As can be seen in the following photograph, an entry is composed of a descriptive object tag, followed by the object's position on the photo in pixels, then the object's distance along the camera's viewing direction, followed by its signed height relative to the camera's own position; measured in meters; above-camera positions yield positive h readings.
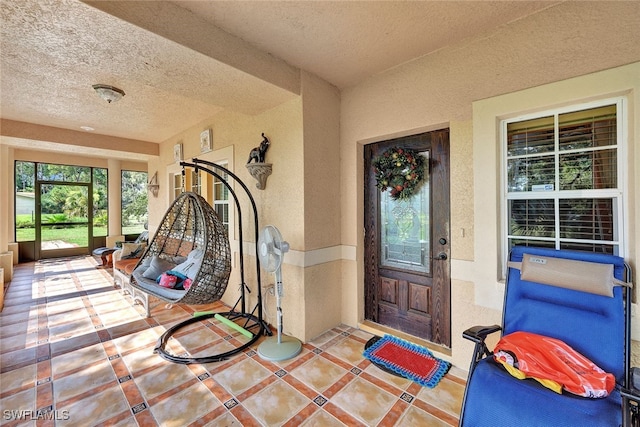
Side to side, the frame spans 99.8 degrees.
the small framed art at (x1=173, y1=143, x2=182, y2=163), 4.96 +1.18
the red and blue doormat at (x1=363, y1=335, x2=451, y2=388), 2.23 -1.36
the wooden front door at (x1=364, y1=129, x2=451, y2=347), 2.60 -0.39
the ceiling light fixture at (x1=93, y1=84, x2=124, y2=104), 2.96 +1.39
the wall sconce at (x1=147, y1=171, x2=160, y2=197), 5.87 +0.66
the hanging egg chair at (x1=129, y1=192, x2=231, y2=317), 2.81 -0.53
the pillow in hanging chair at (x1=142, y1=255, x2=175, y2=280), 3.52 -0.71
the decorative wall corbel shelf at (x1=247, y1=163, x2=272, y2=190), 3.09 +0.49
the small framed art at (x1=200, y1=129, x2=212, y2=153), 4.16 +1.16
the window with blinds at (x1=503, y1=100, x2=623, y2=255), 1.80 +0.22
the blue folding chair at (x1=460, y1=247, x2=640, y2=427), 1.23 -0.78
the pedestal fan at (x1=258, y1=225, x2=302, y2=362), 2.57 -0.49
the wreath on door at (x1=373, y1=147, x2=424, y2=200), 2.68 +0.42
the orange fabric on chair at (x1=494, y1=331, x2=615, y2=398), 1.32 -0.83
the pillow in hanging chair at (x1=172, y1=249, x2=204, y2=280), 3.39 -0.66
